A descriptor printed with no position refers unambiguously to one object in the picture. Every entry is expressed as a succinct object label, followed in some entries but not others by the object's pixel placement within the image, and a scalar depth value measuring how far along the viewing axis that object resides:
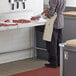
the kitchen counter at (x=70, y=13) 6.72
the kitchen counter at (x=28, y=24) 5.69
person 5.78
